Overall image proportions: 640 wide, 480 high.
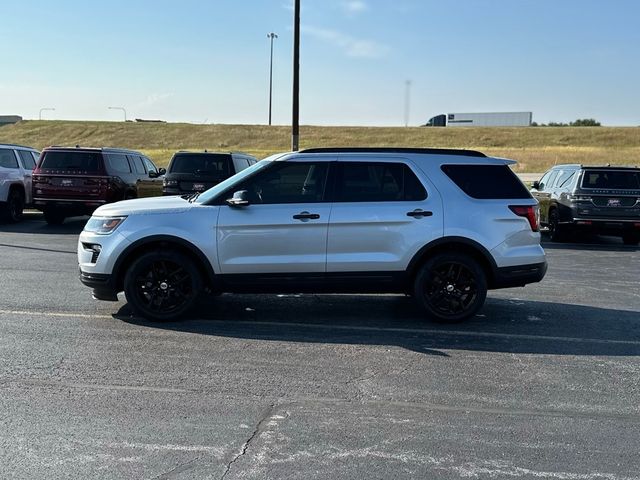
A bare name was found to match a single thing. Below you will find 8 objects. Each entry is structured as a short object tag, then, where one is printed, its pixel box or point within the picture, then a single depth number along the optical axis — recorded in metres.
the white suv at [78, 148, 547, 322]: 6.77
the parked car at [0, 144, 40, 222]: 15.67
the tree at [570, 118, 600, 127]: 115.14
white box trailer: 91.58
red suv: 14.88
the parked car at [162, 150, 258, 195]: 15.05
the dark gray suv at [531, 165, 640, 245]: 14.00
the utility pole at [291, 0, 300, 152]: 21.69
